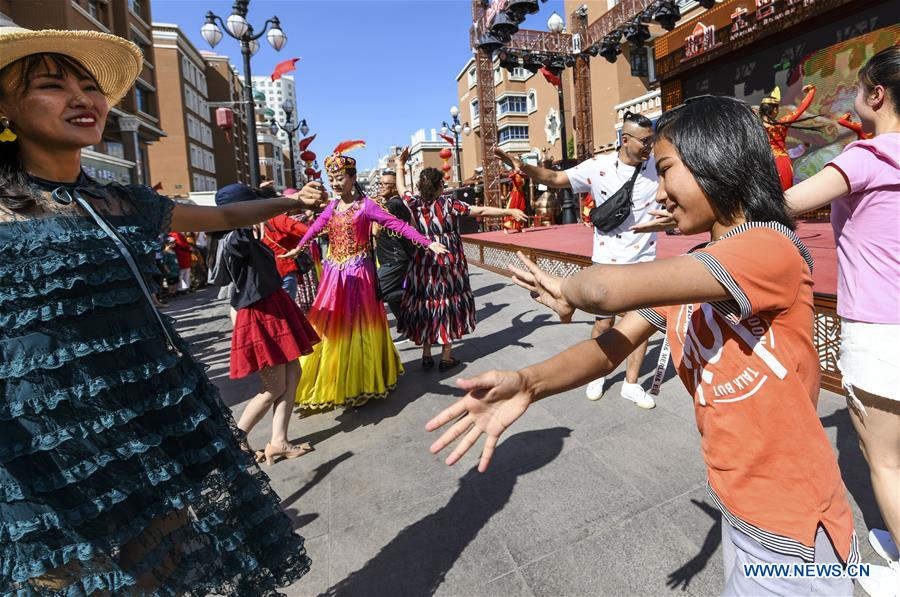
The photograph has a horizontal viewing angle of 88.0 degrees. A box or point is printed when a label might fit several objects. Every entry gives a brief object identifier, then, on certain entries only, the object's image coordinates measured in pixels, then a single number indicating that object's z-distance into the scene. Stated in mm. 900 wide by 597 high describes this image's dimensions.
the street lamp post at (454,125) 21359
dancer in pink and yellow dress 3992
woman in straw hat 1152
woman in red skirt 3117
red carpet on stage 5023
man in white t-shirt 3502
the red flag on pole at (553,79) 19656
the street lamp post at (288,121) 15172
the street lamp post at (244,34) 8297
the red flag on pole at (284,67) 9141
